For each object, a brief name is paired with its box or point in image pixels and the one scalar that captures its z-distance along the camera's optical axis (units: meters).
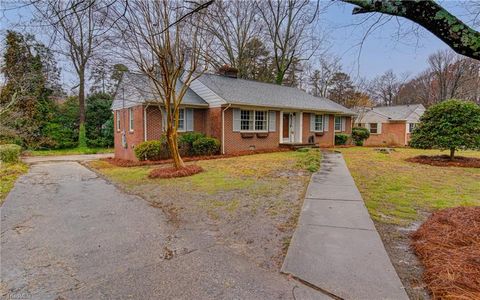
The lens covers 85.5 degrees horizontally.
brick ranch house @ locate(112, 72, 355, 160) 13.56
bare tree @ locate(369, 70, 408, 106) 38.16
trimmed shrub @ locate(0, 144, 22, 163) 11.40
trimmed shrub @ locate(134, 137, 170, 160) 12.34
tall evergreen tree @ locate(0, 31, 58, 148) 19.70
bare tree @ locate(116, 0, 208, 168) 7.63
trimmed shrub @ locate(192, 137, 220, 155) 13.70
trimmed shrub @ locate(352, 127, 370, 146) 23.61
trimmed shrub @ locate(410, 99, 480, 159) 10.80
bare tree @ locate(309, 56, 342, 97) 29.16
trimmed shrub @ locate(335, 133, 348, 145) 21.09
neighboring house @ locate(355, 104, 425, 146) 25.12
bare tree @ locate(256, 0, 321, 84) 23.05
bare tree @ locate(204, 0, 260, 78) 19.75
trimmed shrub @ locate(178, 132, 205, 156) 13.58
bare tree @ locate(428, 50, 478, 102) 30.11
